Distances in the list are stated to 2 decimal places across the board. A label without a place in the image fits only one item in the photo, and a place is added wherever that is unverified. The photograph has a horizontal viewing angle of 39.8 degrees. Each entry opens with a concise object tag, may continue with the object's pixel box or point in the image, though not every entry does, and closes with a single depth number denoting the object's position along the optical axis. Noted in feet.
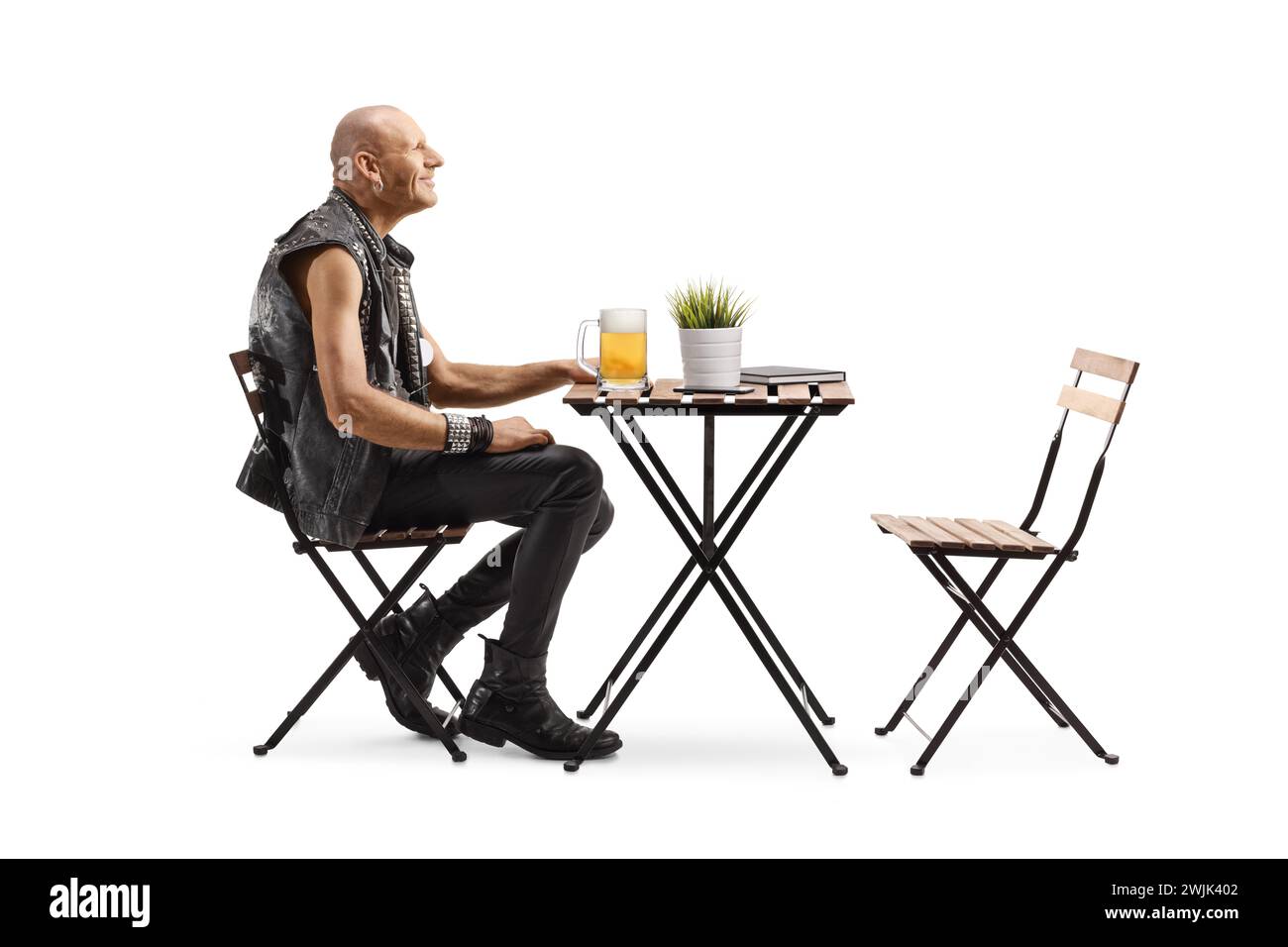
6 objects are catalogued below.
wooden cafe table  15.72
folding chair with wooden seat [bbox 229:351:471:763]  16.65
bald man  15.99
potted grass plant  16.35
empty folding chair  16.16
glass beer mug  16.51
